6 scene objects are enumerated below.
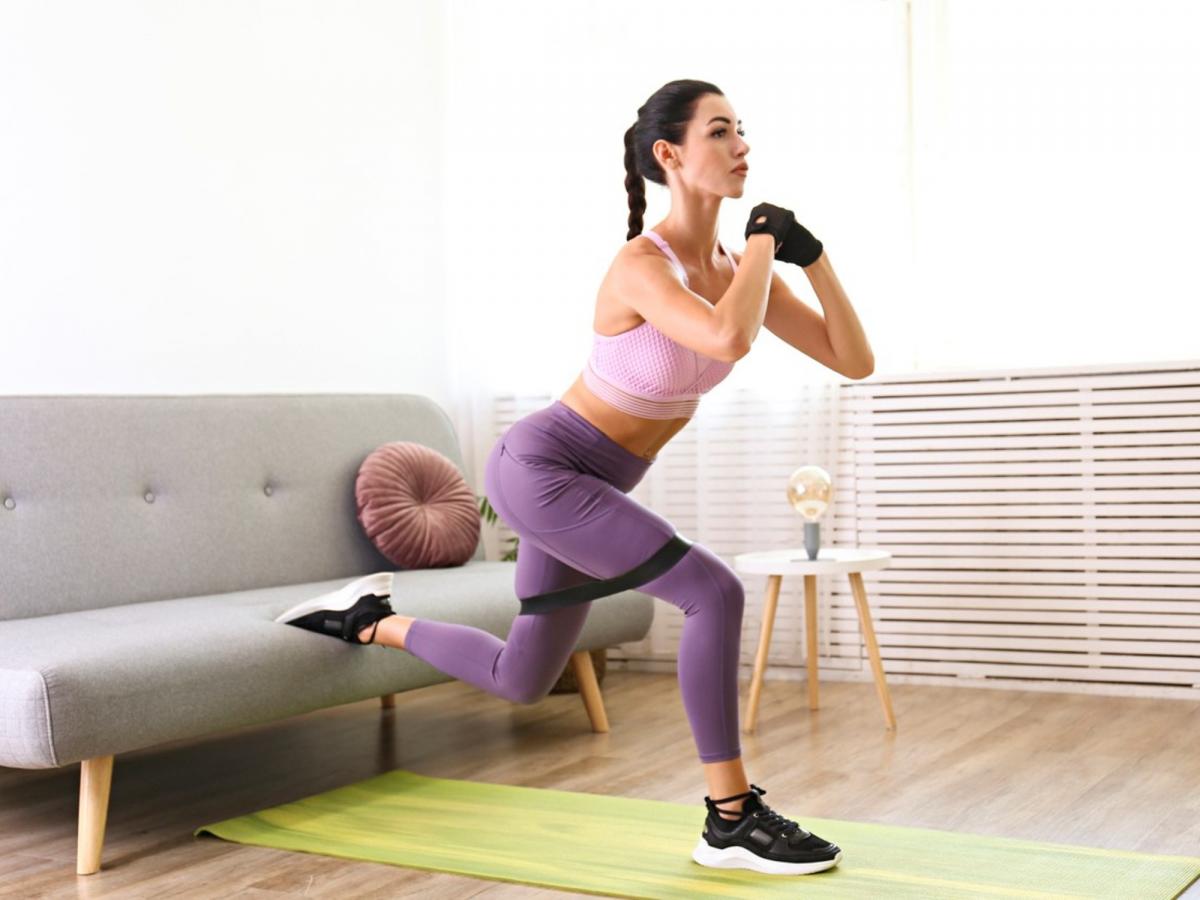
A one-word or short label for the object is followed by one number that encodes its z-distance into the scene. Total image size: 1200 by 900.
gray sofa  2.41
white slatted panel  3.83
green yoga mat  2.18
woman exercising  2.21
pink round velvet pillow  3.64
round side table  3.48
